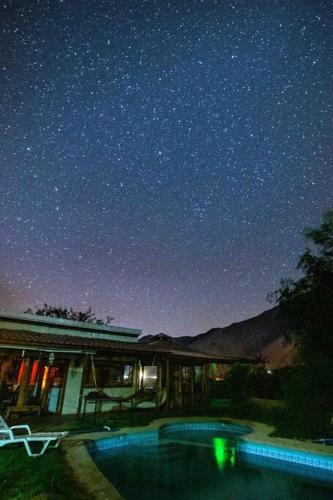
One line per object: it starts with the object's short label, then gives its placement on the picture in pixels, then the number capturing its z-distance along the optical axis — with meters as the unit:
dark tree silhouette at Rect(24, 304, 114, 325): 42.06
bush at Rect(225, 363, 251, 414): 16.42
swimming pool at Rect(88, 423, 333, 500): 6.73
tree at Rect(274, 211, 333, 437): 10.47
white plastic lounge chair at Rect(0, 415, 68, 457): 6.61
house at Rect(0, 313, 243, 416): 12.30
